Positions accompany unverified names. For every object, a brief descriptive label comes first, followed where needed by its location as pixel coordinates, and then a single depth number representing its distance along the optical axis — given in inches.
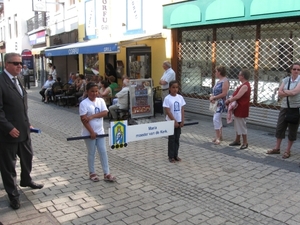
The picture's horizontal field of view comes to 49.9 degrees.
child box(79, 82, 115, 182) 175.2
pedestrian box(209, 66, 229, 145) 260.8
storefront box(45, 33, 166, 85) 403.5
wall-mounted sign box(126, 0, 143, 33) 453.3
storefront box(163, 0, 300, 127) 293.6
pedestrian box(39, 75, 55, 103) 551.8
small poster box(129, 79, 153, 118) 353.6
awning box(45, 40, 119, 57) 391.5
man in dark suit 147.2
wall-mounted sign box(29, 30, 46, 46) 845.2
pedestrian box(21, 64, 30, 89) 829.8
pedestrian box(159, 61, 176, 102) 362.3
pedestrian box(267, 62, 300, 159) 216.7
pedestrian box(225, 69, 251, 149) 245.1
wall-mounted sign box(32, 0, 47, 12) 717.9
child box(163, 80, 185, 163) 211.6
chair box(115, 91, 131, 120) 356.2
